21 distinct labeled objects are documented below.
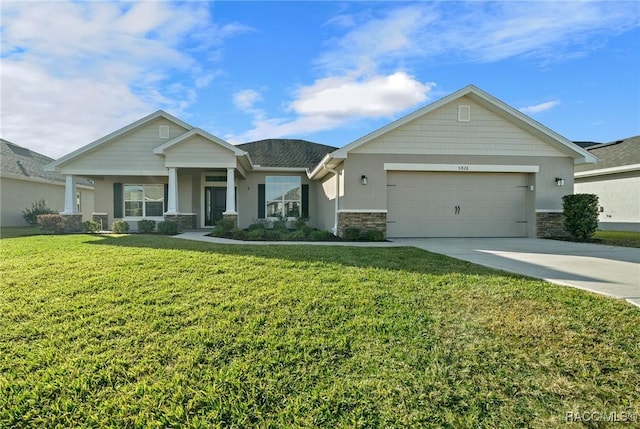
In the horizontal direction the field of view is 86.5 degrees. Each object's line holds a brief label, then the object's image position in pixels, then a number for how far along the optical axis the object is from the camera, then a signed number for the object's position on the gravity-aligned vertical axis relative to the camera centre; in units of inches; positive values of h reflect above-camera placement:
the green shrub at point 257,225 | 588.2 -21.5
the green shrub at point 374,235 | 436.5 -27.5
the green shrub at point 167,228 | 514.3 -22.6
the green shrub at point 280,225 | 627.8 -21.4
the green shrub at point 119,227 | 549.7 -23.2
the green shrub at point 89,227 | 562.6 -23.7
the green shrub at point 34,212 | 734.3 +1.3
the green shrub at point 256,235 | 446.9 -28.7
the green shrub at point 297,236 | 453.7 -30.7
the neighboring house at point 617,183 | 569.0 +57.1
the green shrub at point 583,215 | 442.3 -0.5
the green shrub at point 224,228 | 483.2 -21.3
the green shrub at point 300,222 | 597.0 -15.8
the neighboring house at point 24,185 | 702.0 +65.1
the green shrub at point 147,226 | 574.2 -22.0
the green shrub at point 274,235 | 446.9 -29.4
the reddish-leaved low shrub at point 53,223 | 554.6 -17.0
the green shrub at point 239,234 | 450.7 -29.1
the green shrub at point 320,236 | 443.8 -29.6
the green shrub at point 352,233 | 441.1 -25.3
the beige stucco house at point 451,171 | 460.8 +60.3
